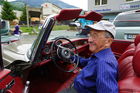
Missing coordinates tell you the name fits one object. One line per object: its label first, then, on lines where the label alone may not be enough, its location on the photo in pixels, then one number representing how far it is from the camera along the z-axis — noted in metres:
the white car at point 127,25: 2.51
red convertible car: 0.80
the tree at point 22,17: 18.59
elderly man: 0.81
